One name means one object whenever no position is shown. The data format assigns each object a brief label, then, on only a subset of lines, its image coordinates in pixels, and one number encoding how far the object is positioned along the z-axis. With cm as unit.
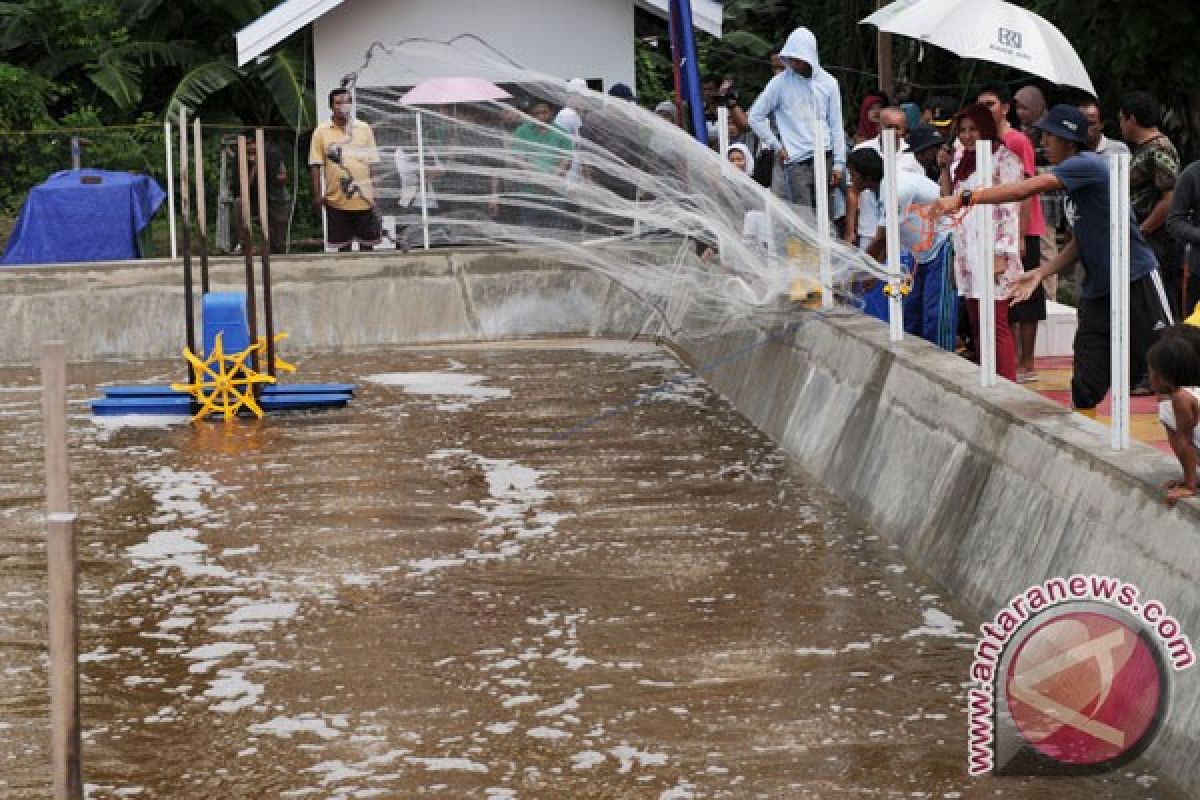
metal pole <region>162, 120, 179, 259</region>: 2322
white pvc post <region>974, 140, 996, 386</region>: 1041
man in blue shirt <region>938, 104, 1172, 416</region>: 998
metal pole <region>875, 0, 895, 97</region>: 2431
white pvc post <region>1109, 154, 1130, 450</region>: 819
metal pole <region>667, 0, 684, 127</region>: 1838
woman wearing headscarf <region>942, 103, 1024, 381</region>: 1259
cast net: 1383
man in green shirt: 1509
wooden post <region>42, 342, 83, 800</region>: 592
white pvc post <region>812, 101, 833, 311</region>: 1336
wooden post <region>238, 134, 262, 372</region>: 1606
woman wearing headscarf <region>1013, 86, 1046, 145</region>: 1392
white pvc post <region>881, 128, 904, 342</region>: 1207
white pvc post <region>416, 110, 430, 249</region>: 1568
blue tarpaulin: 2403
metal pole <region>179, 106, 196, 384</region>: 1675
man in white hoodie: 1600
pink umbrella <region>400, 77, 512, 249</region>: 1691
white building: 2636
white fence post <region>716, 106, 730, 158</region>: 1616
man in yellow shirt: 2067
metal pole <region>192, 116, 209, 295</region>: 1669
